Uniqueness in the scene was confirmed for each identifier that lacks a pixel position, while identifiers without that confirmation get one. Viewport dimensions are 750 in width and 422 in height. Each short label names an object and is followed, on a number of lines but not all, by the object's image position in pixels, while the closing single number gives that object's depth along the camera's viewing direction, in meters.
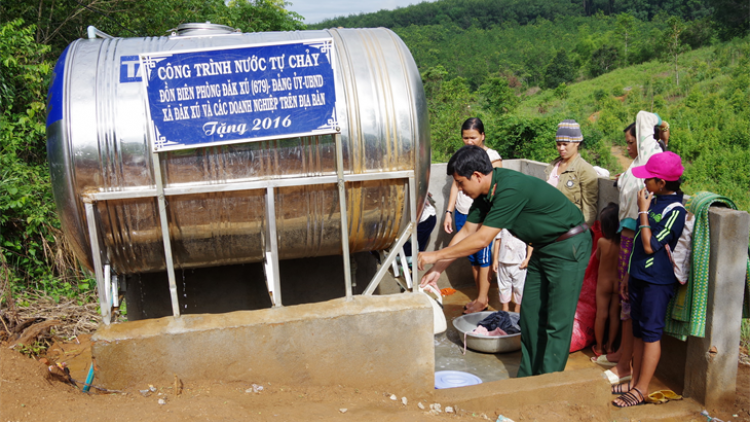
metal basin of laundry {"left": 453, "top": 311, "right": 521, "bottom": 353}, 5.05
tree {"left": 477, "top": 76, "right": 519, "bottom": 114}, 25.22
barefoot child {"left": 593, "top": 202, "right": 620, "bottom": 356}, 4.73
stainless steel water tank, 3.43
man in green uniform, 3.85
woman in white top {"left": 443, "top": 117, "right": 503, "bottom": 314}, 6.14
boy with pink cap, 3.89
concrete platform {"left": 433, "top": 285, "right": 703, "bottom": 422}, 3.80
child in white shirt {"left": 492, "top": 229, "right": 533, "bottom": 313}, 5.68
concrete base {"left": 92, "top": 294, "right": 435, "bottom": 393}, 3.54
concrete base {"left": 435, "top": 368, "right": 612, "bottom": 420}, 3.80
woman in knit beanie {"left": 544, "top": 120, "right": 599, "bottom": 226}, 5.39
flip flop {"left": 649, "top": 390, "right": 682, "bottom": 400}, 4.27
